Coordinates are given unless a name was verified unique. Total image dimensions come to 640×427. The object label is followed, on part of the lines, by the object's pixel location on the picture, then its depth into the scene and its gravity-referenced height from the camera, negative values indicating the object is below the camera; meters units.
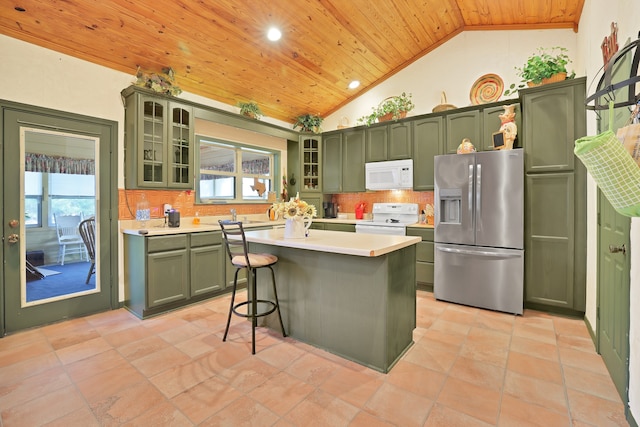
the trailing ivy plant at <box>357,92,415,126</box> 4.73 +1.59
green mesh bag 1.01 +0.15
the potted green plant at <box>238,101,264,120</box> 4.66 +1.56
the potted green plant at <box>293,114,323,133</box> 5.69 +1.63
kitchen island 2.25 -0.65
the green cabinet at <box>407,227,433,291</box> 4.15 -0.63
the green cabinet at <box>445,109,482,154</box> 4.07 +1.12
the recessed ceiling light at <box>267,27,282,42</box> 3.63 +2.11
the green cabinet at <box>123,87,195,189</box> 3.48 +0.84
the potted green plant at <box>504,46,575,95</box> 3.28 +1.51
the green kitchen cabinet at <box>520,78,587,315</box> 3.19 +0.13
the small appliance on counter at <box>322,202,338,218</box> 5.76 +0.05
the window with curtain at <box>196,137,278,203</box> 4.66 +0.65
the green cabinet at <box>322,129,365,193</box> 5.25 +0.88
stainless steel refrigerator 3.36 -0.20
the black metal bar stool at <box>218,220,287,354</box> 2.54 -0.43
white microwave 4.64 +0.57
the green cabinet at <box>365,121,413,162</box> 4.69 +1.10
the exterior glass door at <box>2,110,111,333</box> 2.91 -0.10
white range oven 4.58 -0.11
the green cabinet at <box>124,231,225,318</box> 3.31 -0.67
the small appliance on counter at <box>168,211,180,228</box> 3.85 -0.09
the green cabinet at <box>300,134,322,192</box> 5.69 +0.91
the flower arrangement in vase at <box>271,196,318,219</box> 2.67 +0.02
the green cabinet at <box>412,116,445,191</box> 4.38 +0.93
